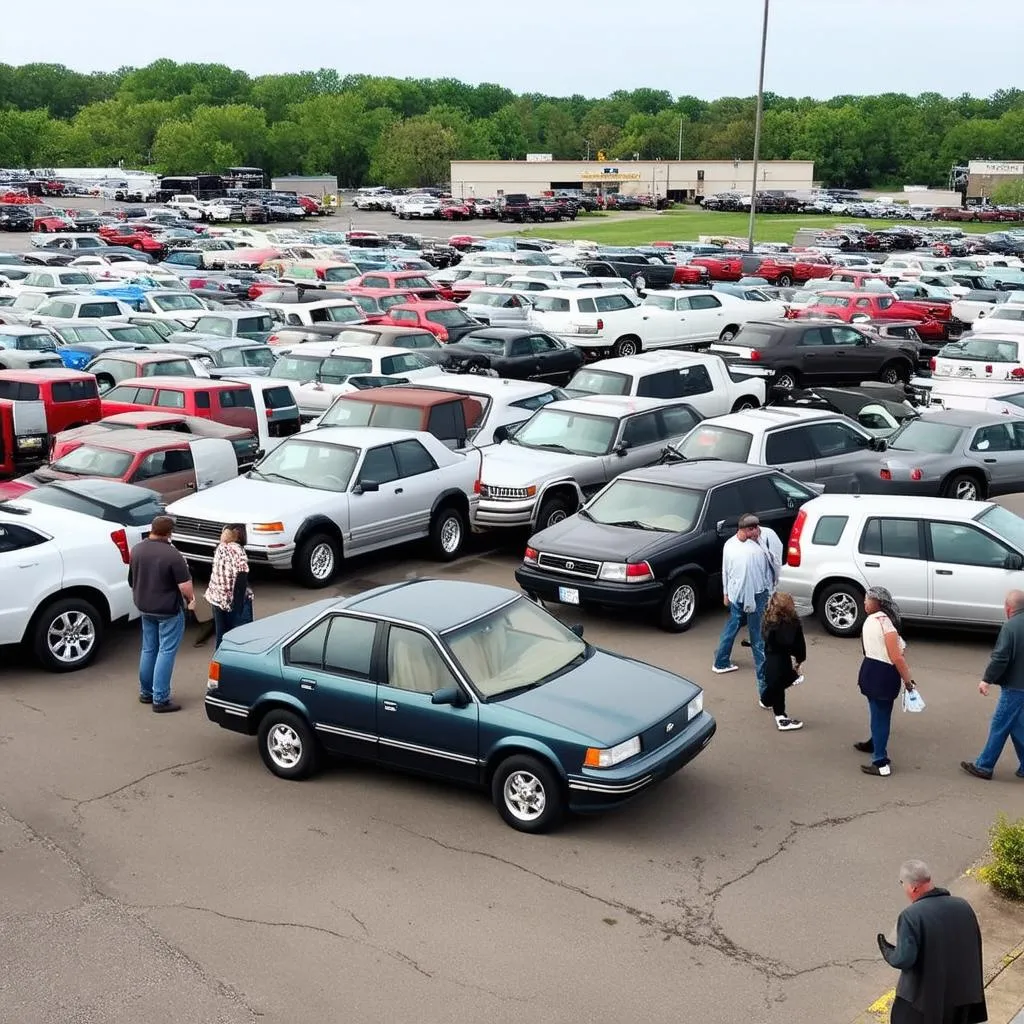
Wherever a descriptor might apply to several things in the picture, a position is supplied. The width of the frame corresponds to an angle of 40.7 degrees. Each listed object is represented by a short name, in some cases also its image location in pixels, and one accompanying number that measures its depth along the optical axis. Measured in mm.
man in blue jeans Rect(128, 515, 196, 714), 11406
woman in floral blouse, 12219
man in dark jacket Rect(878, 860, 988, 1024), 6090
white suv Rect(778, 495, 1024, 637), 13227
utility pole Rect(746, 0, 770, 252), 47719
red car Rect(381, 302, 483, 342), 30312
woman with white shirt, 10000
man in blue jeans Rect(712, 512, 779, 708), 12094
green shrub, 8102
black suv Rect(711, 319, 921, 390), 27609
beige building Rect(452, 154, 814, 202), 120938
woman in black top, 10844
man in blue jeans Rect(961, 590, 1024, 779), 9797
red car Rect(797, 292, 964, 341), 35688
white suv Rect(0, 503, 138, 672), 12125
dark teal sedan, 8984
